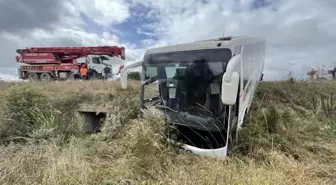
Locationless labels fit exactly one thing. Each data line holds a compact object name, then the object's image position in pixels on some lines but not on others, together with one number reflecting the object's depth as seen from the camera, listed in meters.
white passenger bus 4.02
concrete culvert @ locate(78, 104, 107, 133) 8.32
